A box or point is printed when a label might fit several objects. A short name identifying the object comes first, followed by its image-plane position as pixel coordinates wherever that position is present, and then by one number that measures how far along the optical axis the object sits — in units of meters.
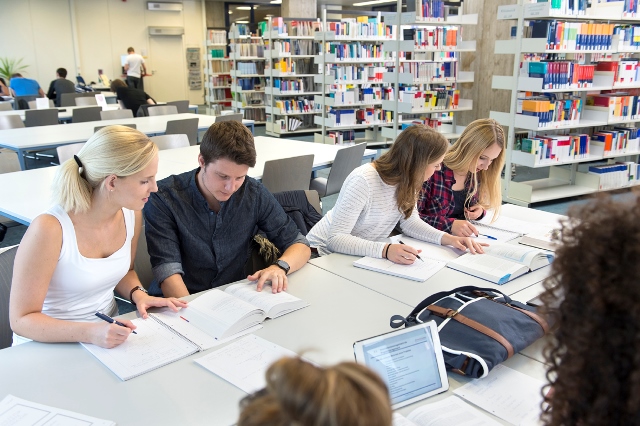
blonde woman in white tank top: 1.47
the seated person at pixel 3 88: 9.21
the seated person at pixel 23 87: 8.90
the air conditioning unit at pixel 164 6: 12.12
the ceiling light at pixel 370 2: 13.47
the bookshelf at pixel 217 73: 11.62
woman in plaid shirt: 2.61
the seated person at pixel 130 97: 7.72
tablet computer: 1.21
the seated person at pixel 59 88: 9.11
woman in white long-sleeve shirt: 2.23
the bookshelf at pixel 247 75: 10.42
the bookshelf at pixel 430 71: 6.37
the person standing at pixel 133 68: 11.37
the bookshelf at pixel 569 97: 5.02
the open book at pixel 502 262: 1.97
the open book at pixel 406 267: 1.96
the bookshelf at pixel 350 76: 8.04
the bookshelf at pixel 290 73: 9.23
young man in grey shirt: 1.90
